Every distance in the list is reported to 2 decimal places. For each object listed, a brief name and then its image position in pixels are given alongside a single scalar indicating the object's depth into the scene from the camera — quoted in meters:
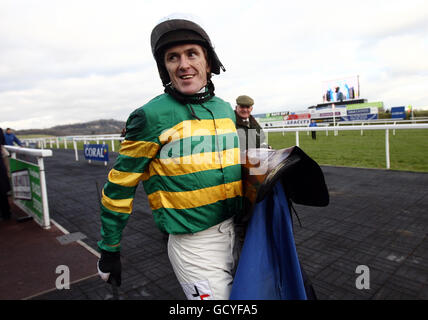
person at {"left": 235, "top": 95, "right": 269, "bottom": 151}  3.93
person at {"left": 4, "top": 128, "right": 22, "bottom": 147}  12.37
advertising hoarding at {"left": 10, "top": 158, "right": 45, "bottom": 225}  5.25
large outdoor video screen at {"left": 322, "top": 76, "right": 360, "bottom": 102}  46.28
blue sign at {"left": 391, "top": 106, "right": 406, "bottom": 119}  36.12
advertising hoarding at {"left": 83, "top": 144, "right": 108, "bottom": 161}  12.07
